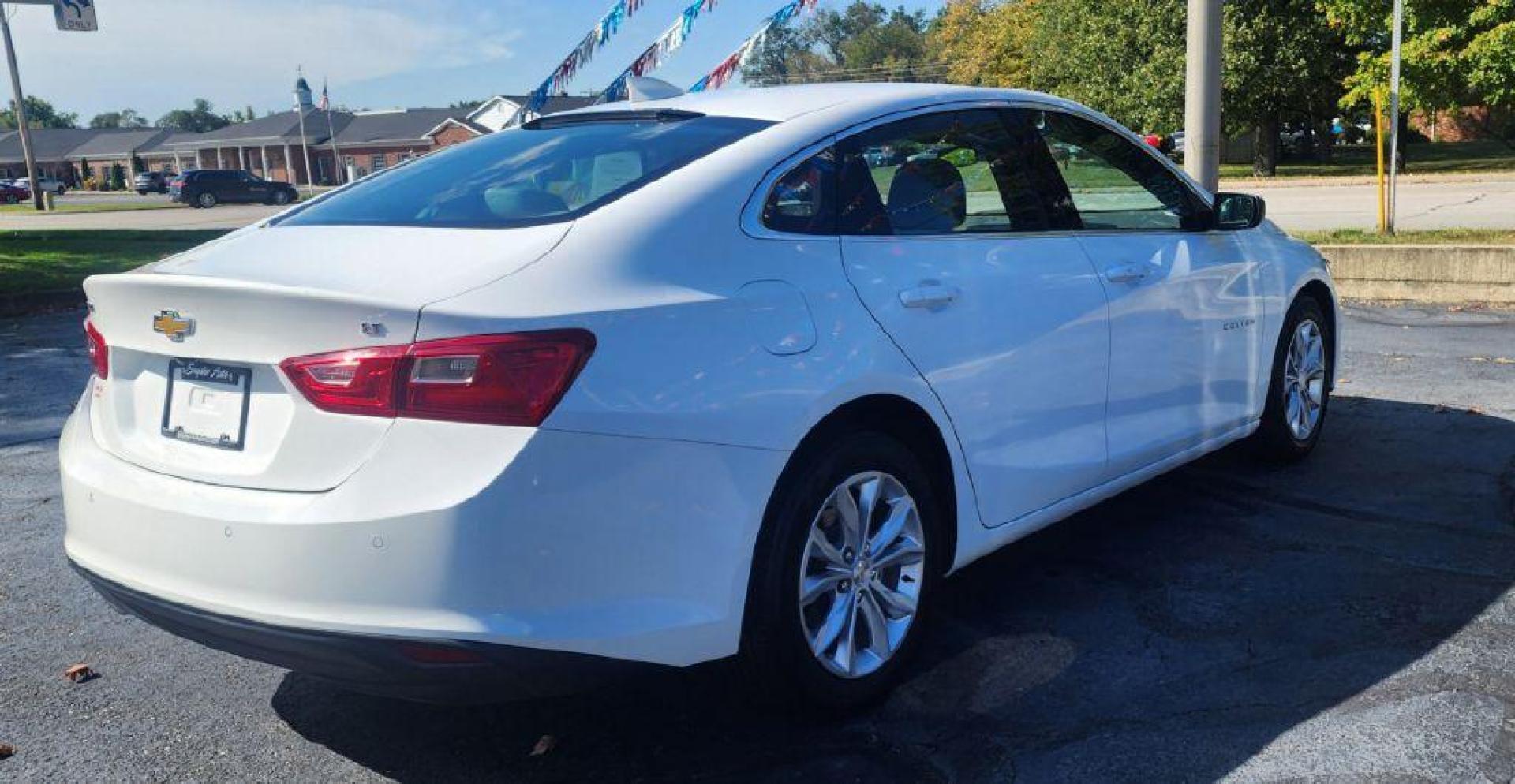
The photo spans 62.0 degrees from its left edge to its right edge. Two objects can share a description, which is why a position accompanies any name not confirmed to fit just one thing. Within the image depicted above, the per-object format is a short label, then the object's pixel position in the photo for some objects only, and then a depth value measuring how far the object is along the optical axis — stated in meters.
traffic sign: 24.78
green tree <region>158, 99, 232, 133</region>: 149.75
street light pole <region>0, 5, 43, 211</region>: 47.24
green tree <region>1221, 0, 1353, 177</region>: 34.59
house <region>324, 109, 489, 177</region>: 79.69
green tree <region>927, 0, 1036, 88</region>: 54.62
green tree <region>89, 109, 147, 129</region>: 186.62
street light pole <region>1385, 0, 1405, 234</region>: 10.73
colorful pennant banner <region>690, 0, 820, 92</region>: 9.72
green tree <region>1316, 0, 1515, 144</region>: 18.70
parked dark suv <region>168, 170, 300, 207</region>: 53.97
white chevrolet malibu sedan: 2.52
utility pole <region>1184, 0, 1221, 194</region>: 9.34
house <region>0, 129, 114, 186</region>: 102.56
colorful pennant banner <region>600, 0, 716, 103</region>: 10.21
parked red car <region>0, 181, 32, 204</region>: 66.06
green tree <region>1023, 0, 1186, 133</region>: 36.72
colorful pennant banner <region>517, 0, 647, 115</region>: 11.18
